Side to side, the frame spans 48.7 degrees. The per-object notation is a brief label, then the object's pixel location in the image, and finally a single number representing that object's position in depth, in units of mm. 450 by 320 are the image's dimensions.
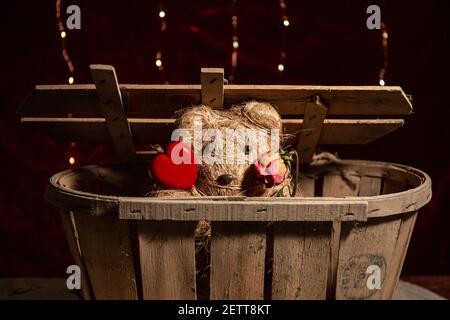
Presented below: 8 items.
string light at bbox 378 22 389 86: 2227
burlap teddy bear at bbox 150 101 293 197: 1624
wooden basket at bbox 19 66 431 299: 1375
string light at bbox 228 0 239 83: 2197
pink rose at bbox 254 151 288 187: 1556
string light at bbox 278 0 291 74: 2189
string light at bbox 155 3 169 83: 2182
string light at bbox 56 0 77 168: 2160
